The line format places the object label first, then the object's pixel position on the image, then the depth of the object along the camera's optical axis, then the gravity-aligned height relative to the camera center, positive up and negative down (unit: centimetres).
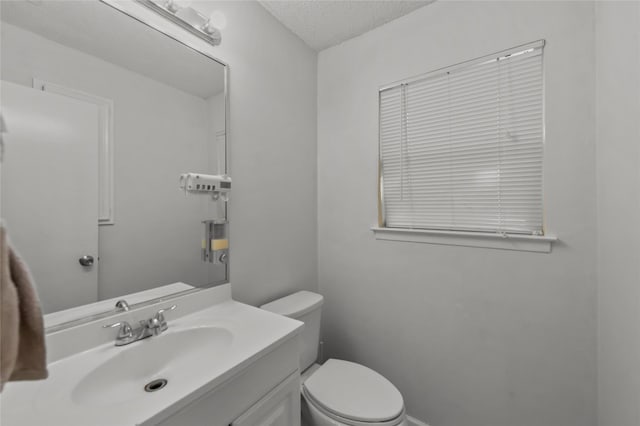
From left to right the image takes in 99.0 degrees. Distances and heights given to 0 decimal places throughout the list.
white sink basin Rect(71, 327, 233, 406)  74 -48
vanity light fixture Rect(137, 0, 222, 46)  102 +78
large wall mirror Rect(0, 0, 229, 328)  78 +21
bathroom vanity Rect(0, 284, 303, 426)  60 -43
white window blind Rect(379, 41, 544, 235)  120 +32
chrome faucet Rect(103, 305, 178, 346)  89 -40
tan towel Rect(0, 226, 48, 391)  32 -14
